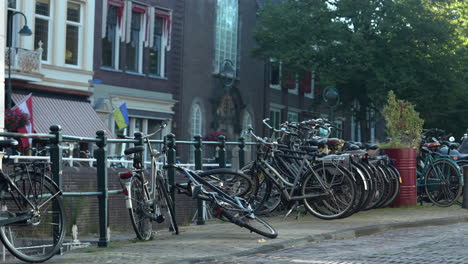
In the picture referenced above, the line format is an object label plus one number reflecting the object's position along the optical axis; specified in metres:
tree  35.94
